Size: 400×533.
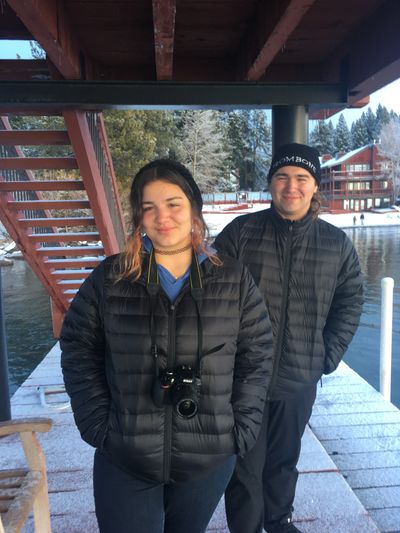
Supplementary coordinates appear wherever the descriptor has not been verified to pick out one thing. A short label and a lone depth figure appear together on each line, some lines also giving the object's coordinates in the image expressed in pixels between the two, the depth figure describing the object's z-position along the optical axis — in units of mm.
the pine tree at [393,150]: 54375
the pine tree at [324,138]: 79312
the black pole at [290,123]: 3021
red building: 53219
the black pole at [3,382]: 3320
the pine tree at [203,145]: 42438
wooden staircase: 3955
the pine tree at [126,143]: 18297
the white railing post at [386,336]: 4420
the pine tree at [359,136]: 84062
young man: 2109
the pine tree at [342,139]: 83750
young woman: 1533
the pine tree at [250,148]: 61281
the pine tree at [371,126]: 85438
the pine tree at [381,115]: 86862
